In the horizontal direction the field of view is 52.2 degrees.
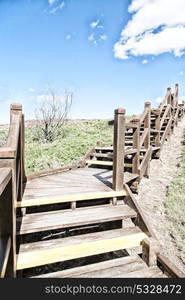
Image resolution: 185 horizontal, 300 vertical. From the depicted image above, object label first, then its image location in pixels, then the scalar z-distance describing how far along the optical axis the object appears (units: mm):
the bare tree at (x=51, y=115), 10039
